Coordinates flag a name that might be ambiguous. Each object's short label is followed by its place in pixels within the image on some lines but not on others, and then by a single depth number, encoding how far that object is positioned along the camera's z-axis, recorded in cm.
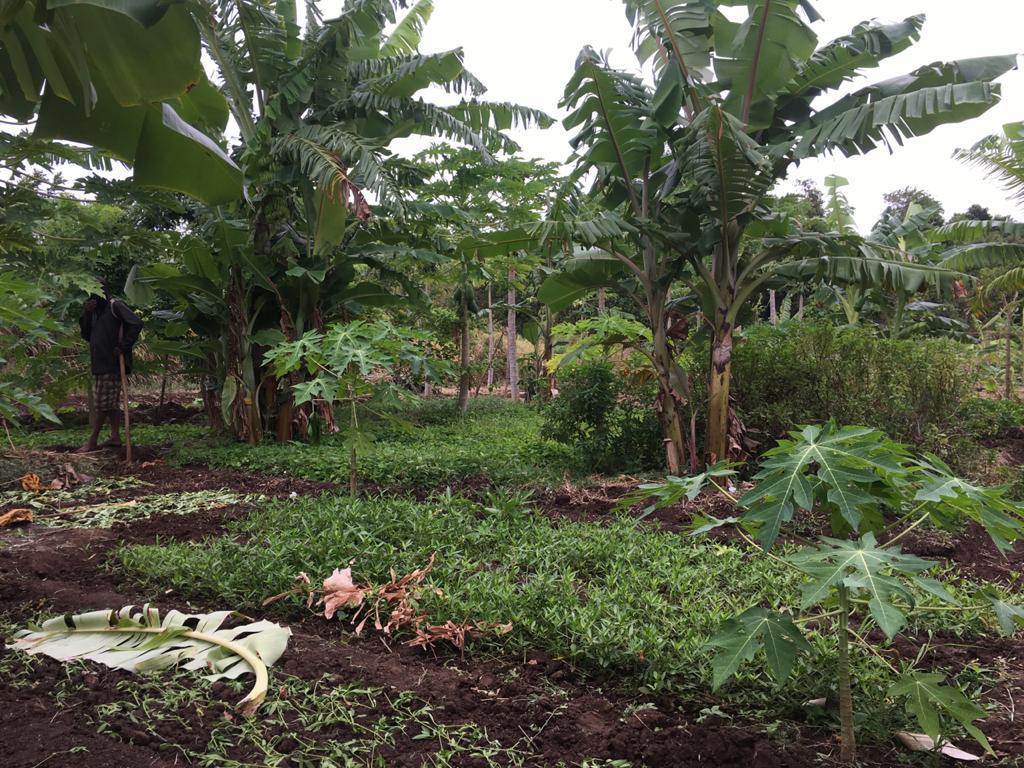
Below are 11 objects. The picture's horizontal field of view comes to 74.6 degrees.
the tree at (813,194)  2625
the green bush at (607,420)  687
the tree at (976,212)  2291
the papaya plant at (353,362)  455
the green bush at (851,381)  612
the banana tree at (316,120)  722
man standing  765
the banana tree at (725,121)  536
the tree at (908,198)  2316
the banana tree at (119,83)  195
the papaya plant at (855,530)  179
